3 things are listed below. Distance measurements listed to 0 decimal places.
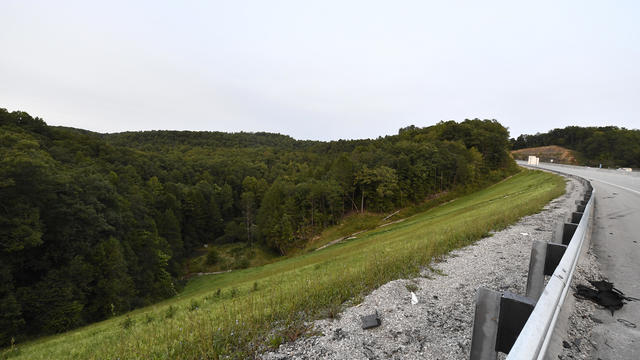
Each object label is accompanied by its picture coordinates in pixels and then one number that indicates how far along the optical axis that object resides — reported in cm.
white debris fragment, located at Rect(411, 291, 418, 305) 453
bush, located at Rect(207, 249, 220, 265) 4390
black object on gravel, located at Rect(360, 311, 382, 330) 388
